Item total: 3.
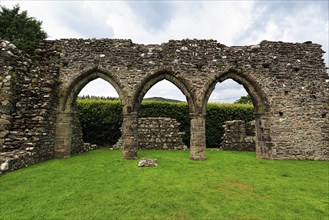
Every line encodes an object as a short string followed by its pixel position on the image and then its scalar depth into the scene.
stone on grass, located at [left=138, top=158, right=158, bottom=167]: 7.24
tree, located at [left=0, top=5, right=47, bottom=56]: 19.20
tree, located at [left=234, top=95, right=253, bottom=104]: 36.44
